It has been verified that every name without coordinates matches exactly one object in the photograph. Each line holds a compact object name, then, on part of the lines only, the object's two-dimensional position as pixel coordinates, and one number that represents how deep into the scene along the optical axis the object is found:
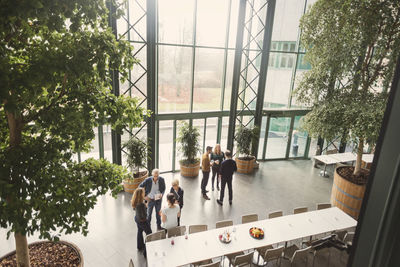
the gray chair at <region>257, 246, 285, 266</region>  4.93
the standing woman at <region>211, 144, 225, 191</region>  8.10
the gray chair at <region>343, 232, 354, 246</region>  5.74
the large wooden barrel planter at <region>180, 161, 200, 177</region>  9.32
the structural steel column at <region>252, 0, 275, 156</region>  9.18
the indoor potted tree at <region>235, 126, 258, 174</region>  9.71
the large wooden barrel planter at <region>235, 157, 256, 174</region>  9.87
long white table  4.49
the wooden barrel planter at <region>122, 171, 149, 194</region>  8.02
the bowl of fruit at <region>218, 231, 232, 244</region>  4.85
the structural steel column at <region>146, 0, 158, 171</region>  7.59
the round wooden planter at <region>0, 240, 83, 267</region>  3.67
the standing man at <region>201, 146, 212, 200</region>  7.93
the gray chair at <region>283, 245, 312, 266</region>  4.93
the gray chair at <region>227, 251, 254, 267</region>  4.72
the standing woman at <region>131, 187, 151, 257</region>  5.17
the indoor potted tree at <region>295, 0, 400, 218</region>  5.94
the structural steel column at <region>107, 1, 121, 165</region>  7.58
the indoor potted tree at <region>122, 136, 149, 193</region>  7.84
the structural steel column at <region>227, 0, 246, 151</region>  8.93
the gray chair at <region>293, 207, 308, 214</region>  6.24
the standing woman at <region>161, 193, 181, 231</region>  5.12
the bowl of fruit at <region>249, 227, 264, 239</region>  5.05
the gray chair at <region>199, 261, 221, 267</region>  4.50
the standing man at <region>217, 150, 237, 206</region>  7.31
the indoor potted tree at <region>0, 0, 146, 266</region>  2.02
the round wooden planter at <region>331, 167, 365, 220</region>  7.38
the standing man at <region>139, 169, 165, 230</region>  6.05
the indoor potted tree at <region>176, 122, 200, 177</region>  8.98
